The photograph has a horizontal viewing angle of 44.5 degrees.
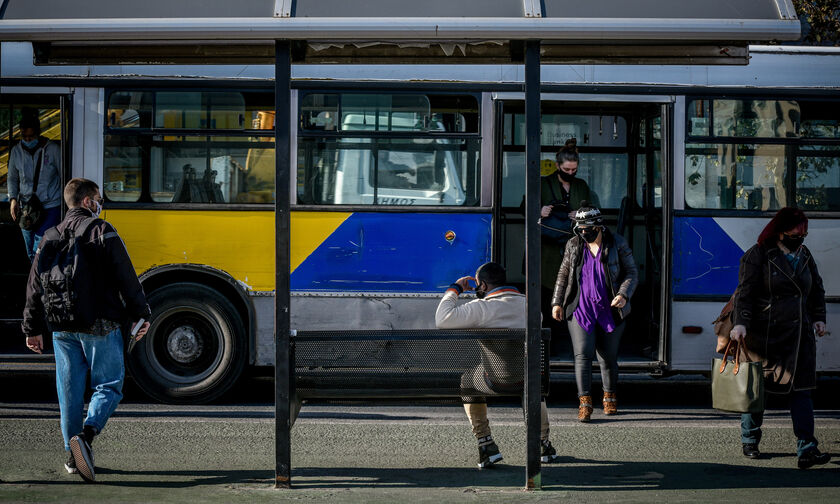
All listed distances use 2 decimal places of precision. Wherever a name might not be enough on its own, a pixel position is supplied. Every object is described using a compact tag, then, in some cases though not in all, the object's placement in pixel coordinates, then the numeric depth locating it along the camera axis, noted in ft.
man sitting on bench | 20.30
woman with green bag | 22.12
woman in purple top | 27.37
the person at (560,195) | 30.96
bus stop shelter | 18.51
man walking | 19.83
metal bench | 20.03
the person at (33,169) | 29.68
